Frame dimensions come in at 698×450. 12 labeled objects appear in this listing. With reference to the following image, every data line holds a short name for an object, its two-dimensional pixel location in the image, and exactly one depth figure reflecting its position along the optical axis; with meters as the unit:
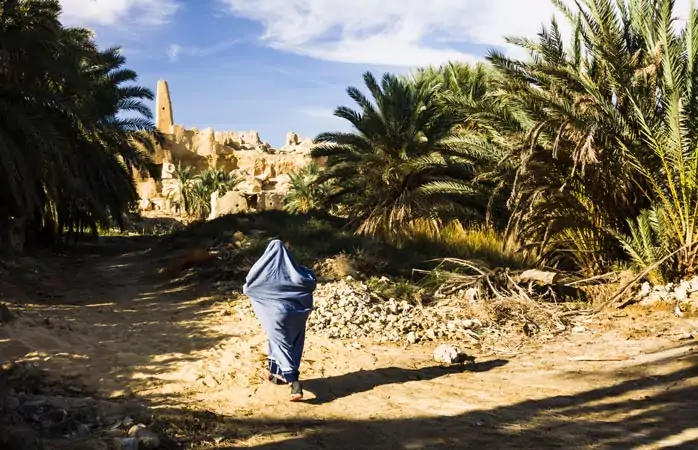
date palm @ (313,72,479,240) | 14.58
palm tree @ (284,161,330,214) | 29.50
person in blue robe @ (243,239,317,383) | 5.84
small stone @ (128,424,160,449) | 4.32
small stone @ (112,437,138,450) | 4.09
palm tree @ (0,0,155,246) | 10.08
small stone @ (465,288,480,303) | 9.66
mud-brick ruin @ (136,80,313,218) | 47.72
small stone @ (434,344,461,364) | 7.21
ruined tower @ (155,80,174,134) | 67.38
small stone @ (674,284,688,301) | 9.09
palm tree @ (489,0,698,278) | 9.52
